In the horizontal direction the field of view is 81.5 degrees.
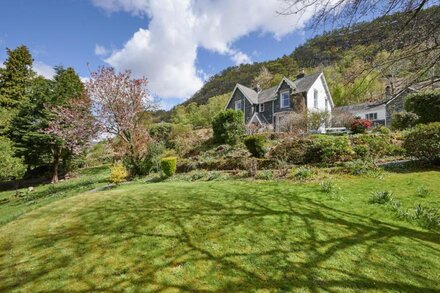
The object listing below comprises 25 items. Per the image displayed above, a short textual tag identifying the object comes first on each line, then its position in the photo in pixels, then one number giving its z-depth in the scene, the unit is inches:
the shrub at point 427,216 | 223.5
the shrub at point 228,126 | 961.5
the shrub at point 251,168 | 466.3
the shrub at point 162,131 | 1213.1
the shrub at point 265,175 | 428.1
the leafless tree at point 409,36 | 156.5
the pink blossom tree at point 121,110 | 684.1
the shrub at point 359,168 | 393.7
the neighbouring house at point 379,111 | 1285.7
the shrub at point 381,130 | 766.5
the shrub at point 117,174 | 569.9
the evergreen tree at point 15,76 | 1294.3
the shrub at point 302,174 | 399.9
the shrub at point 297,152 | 509.7
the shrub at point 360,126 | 920.9
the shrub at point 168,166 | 604.4
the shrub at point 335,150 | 481.1
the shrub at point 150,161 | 686.5
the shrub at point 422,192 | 281.3
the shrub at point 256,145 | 601.3
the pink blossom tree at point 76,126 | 699.9
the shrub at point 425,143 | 388.8
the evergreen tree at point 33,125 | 882.8
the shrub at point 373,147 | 467.8
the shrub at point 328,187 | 318.5
